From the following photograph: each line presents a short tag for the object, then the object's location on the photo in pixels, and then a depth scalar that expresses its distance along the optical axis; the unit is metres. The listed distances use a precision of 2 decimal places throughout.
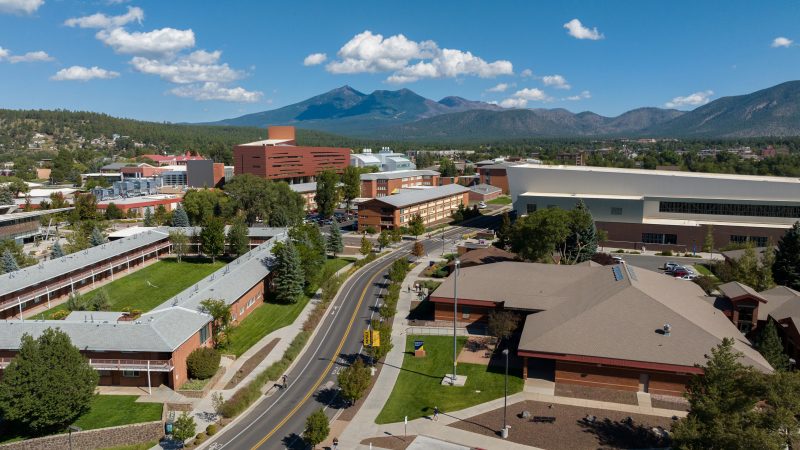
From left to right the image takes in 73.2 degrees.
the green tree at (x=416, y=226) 104.19
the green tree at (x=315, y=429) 35.00
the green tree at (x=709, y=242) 89.19
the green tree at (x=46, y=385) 36.00
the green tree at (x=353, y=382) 40.91
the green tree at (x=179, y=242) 81.56
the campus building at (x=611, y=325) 42.41
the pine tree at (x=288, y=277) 67.31
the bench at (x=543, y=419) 38.75
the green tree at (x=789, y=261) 65.44
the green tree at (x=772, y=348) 43.59
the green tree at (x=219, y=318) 50.66
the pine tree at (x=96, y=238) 85.56
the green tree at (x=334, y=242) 92.19
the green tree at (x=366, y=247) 88.88
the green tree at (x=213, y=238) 81.69
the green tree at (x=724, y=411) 28.36
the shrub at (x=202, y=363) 45.19
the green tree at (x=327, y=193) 126.50
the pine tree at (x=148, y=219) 108.38
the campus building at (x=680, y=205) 92.50
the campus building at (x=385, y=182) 159.75
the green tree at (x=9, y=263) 68.31
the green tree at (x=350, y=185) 146.12
